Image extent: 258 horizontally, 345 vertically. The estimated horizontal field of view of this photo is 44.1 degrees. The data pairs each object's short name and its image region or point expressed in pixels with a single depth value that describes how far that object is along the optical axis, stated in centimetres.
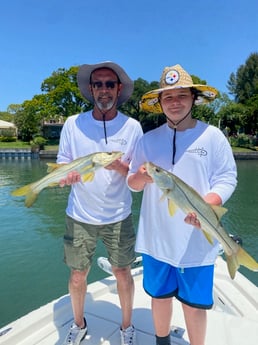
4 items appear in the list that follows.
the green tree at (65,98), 4819
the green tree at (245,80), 6072
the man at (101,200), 273
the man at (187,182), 226
